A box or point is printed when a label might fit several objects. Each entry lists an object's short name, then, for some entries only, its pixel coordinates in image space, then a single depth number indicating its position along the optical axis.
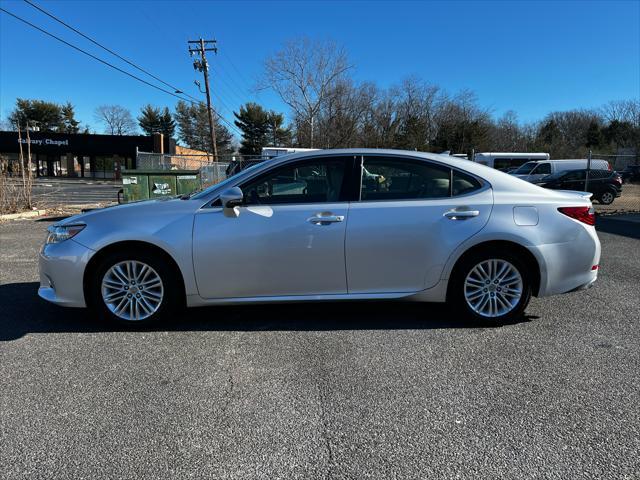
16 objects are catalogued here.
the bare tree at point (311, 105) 42.47
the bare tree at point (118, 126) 89.81
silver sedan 4.10
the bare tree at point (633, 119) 60.50
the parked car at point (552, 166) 25.02
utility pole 33.78
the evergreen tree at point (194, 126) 74.12
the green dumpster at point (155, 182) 13.59
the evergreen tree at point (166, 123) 71.81
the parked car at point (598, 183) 18.81
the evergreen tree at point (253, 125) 65.94
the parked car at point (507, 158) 36.19
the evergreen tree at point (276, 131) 66.12
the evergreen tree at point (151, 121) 70.69
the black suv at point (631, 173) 33.05
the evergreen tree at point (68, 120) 68.25
